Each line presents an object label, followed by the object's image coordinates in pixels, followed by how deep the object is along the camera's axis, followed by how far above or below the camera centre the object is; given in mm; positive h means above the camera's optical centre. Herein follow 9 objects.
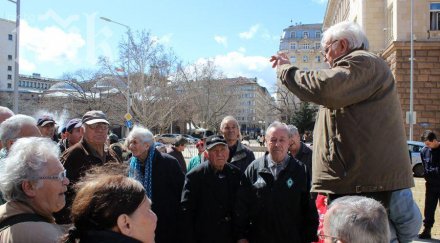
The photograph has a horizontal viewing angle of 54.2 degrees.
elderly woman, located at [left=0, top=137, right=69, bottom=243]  2383 -387
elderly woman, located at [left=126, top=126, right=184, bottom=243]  5289 -634
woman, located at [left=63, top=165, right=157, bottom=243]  1965 -410
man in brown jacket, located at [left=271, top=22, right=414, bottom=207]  2609 +25
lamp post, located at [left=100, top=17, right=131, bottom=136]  32125 +3821
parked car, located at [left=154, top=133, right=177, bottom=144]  49375 -1173
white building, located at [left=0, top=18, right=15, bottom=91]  97250 +17450
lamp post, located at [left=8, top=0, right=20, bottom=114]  18328 +3172
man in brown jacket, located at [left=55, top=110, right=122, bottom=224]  4793 -290
